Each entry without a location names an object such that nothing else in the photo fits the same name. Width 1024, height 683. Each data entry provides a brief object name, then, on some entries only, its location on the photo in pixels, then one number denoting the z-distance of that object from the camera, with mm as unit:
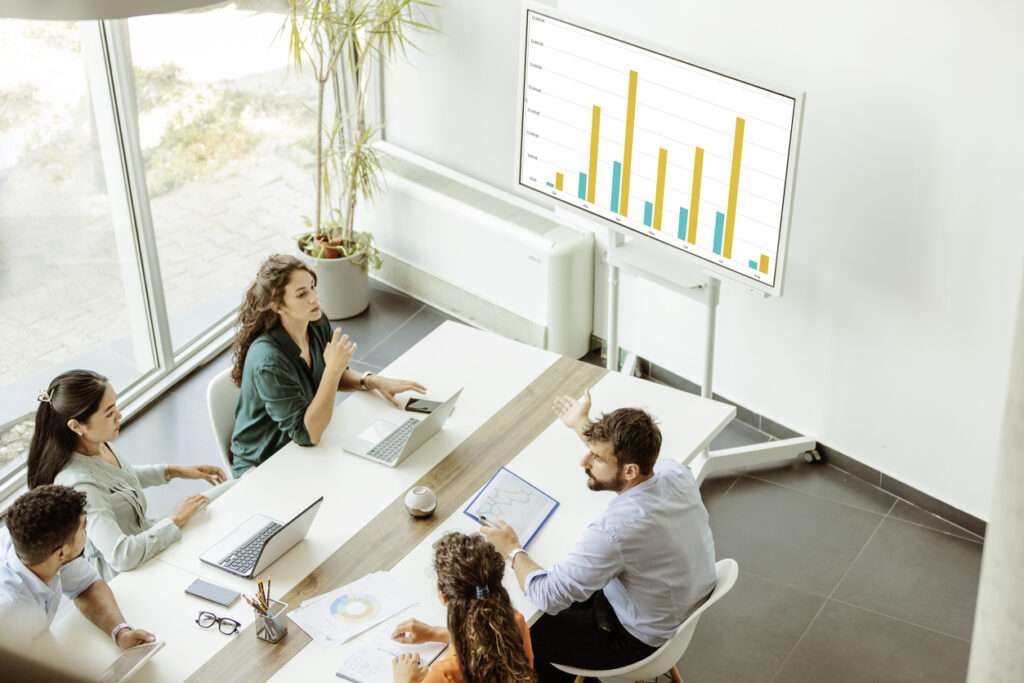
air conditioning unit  5602
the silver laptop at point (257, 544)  3201
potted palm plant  5531
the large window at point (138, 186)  4691
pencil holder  2977
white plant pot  5992
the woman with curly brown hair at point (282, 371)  3805
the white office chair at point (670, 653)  3203
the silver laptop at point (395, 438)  3717
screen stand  4746
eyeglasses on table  3039
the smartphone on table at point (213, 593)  3117
